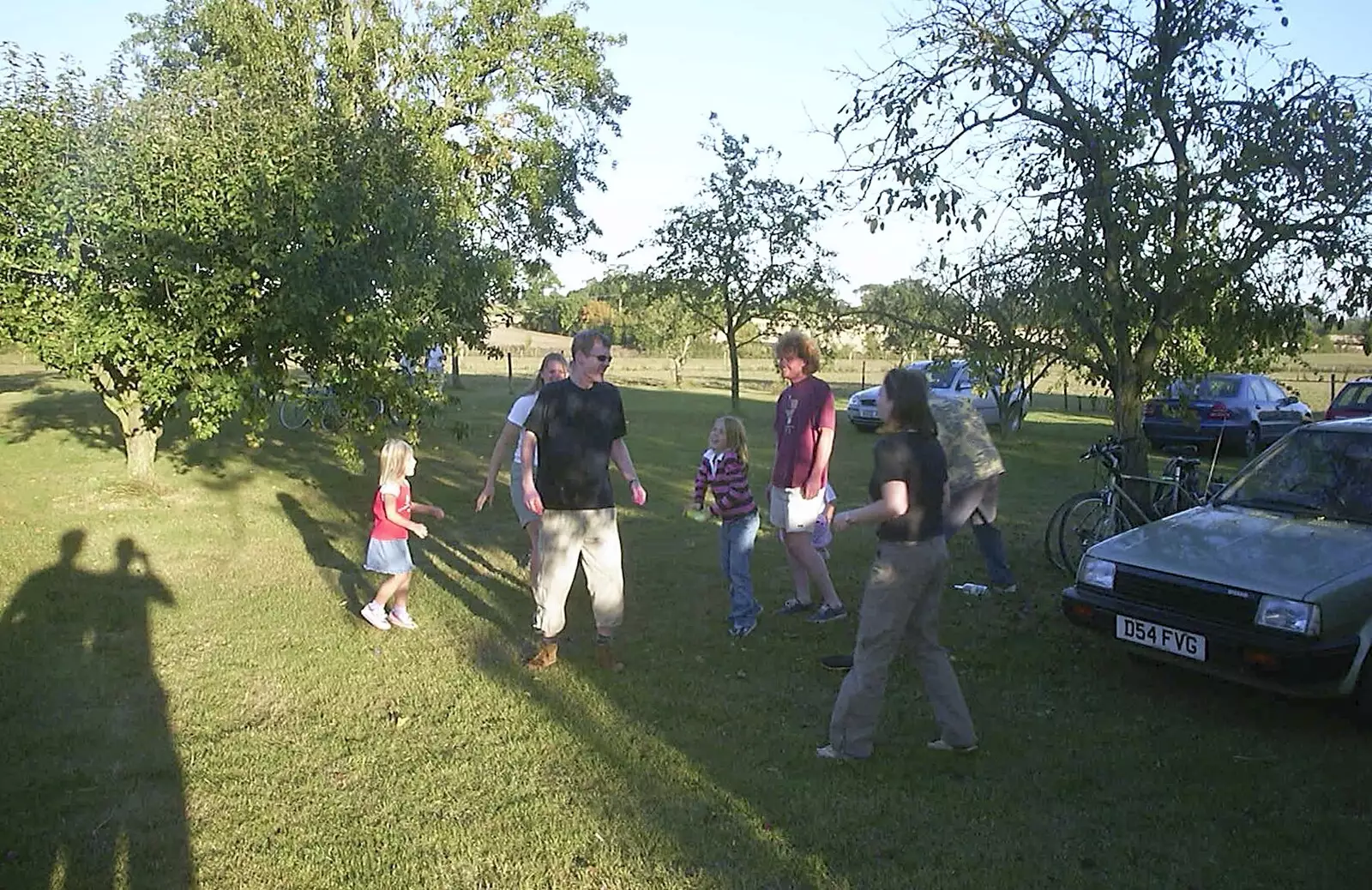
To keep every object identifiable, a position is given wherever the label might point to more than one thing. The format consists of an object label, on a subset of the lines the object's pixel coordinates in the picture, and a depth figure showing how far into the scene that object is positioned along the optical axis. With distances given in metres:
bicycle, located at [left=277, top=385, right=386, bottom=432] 12.10
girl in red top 6.93
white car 22.53
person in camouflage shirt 7.59
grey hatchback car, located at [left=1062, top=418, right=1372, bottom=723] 5.07
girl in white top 7.23
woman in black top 4.64
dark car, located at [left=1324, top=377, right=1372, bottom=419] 19.23
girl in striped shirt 6.89
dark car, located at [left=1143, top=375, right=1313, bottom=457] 20.44
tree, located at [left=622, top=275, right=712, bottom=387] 24.78
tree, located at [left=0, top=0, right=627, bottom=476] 10.59
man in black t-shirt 5.86
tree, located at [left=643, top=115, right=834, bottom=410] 23.61
